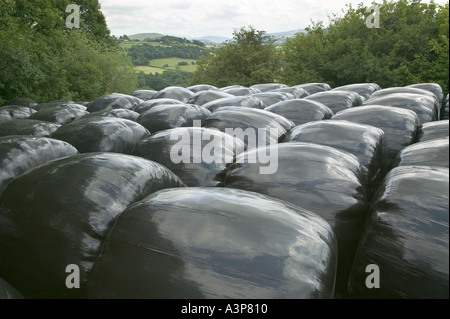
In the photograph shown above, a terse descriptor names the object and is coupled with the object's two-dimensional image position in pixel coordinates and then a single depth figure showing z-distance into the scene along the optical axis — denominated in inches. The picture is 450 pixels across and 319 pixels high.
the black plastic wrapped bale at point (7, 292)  64.3
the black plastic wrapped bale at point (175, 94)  326.4
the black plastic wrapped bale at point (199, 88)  390.6
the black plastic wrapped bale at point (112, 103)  267.8
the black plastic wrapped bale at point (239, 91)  321.1
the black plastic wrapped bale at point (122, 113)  206.4
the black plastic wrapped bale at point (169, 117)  180.1
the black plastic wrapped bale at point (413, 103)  183.8
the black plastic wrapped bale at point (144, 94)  394.0
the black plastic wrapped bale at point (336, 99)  232.2
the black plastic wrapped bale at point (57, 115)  206.4
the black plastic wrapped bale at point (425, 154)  93.9
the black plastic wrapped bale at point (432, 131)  126.8
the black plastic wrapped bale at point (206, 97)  272.1
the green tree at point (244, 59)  928.9
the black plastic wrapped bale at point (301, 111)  192.2
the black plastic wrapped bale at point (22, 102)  292.8
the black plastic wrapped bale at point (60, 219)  73.9
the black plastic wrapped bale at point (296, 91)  314.3
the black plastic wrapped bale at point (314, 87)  367.2
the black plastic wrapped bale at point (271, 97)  272.3
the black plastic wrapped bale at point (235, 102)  220.7
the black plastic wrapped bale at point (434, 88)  283.3
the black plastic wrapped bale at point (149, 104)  235.9
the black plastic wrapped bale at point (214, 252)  57.0
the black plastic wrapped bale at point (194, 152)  118.3
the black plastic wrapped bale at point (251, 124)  151.6
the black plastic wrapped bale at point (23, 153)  104.3
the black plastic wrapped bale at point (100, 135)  146.0
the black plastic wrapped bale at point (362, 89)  303.4
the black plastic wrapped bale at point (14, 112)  221.4
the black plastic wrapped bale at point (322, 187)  90.0
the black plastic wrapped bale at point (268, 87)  403.1
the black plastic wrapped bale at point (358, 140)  119.5
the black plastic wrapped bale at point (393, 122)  146.6
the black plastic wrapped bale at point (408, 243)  61.5
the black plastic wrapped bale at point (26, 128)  157.6
